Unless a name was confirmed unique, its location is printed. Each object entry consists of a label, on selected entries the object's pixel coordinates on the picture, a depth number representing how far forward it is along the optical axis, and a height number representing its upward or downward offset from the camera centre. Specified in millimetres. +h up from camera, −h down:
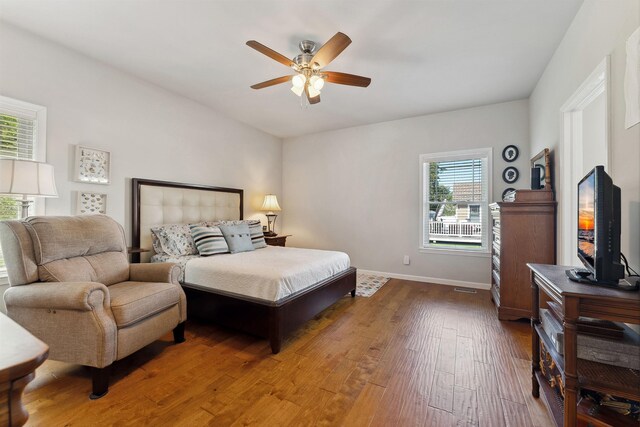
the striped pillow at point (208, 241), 3104 -317
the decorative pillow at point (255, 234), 3753 -282
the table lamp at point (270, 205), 4785 +164
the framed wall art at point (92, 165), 2645 +481
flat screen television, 1217 -72
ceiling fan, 2238 +1280
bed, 2258 -709
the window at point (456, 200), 3971 +245
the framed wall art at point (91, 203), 2674 +98
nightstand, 4457 -441
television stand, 1103 -671
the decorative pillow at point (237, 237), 3350 -300
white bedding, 2293 -539
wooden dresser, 2686 -289
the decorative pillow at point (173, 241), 3082 -317
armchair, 1676 -571
